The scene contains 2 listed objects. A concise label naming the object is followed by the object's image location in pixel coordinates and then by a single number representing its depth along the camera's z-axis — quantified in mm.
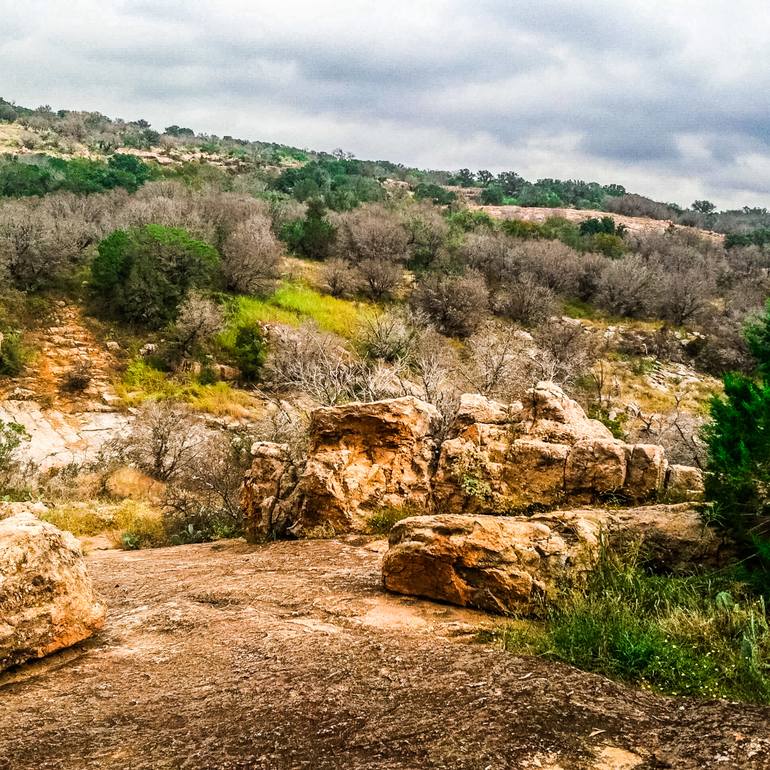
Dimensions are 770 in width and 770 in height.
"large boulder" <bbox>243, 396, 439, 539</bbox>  7777
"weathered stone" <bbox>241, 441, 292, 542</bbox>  8250
